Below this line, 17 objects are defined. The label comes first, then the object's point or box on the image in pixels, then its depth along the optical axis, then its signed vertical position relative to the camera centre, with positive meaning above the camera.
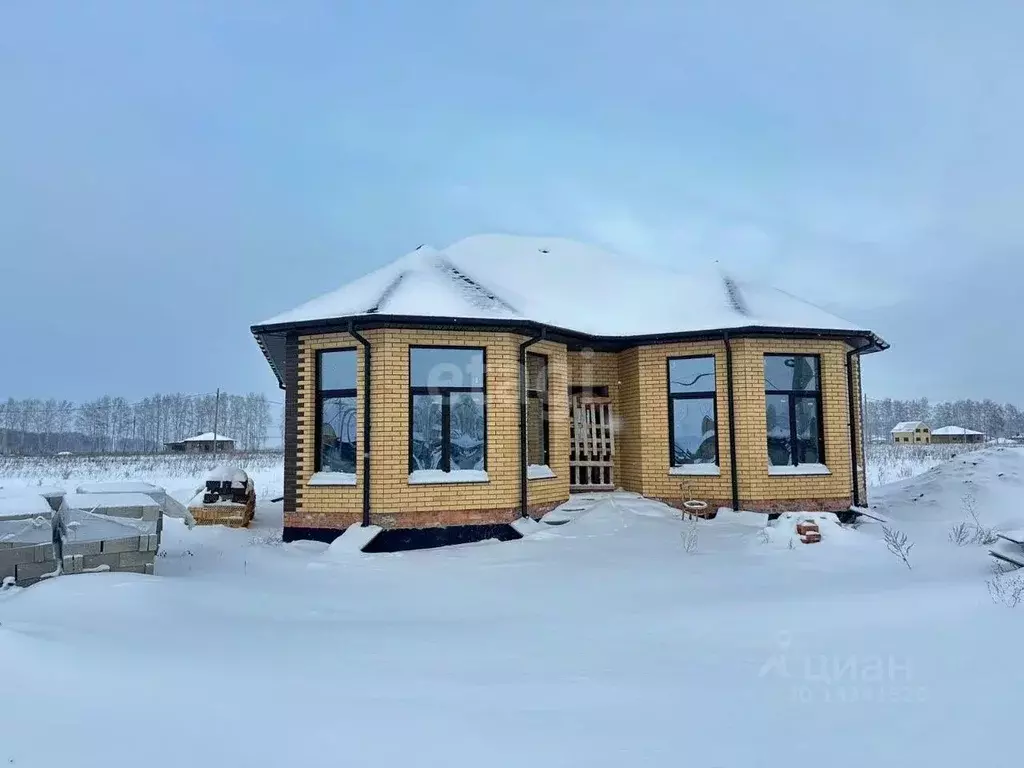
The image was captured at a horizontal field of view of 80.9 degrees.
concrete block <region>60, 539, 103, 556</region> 5.82 -1.21
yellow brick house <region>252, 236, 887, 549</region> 9.07 +0.40
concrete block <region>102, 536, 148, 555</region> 6.02 -1.23
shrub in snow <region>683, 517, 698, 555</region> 7.96 -1.71
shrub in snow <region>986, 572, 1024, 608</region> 4.58 -1.47
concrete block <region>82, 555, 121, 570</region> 5.92 -1.38
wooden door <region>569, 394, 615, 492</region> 11.55 -0.51
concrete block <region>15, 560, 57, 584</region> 5.64 -1.38
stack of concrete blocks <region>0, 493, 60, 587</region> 5.59 -1.14
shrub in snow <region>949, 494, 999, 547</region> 7.79 -1.70
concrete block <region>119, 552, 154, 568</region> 6.13 -1.40
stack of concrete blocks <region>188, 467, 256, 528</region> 10.82 -1.45
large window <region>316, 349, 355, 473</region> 9.33 +0.15
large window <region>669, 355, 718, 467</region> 10.69 +0.07
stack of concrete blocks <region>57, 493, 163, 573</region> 5.87 -1.14
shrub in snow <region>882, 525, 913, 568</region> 6.90 -1.64
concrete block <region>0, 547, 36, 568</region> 5.58 -1.23
